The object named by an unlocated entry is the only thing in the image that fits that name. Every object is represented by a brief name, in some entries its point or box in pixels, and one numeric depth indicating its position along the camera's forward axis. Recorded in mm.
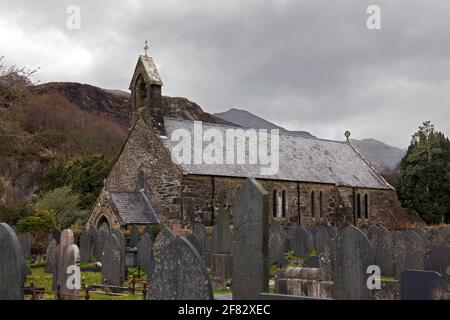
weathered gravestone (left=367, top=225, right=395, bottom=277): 13661
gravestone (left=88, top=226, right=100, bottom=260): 21656
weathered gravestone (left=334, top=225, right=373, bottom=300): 9000
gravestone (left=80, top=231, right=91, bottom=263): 20906
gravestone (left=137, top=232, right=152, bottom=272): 17406
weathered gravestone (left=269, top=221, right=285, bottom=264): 17891
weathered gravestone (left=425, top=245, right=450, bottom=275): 11484
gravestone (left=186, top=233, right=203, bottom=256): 16531
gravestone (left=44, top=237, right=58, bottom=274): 17391
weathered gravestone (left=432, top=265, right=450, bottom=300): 8742
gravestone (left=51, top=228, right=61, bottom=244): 19830
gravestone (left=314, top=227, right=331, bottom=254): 19903
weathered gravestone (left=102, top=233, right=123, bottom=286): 13656
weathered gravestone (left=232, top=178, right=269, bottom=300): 7863
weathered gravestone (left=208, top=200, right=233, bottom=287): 13742
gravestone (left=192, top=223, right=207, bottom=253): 19589
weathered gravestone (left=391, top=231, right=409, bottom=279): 13562
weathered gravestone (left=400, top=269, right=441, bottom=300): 8758
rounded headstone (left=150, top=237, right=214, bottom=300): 6391
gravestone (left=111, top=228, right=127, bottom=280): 13828
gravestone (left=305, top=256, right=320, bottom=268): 13969
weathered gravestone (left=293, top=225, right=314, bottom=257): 20719
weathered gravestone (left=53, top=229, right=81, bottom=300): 9836
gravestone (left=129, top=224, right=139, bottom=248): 22234
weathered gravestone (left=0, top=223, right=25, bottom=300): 8211
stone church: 26422
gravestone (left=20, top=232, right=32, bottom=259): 21297
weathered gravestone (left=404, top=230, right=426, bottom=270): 13594
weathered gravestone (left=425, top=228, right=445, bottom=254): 17153
